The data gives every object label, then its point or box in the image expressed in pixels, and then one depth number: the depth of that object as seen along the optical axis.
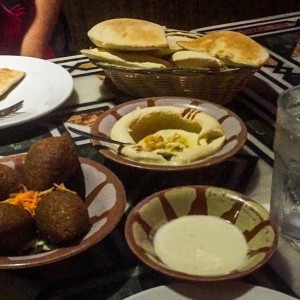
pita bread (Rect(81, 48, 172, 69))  1.03
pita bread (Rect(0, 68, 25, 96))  1.12
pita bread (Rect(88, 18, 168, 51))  1.03
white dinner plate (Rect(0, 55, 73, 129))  1.03
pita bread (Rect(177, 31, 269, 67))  0.99
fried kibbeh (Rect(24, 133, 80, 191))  0.73
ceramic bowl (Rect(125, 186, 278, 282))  0.58
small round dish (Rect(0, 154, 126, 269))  0.62
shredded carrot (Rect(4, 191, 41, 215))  0.69
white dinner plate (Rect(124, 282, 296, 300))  0.57
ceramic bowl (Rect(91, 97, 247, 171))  0.78
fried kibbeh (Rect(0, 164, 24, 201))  0.72
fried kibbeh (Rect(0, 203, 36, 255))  0.63
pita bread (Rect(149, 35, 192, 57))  1.06
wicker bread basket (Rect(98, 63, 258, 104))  0.98
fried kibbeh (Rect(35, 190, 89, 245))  0.64
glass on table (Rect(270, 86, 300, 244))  0.69
